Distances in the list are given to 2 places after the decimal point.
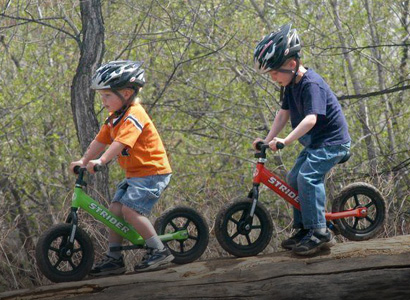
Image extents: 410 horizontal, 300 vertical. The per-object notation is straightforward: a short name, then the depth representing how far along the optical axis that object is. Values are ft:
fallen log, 33.85
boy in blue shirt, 35.94
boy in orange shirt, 36.16
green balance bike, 35.24
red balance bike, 36.98
